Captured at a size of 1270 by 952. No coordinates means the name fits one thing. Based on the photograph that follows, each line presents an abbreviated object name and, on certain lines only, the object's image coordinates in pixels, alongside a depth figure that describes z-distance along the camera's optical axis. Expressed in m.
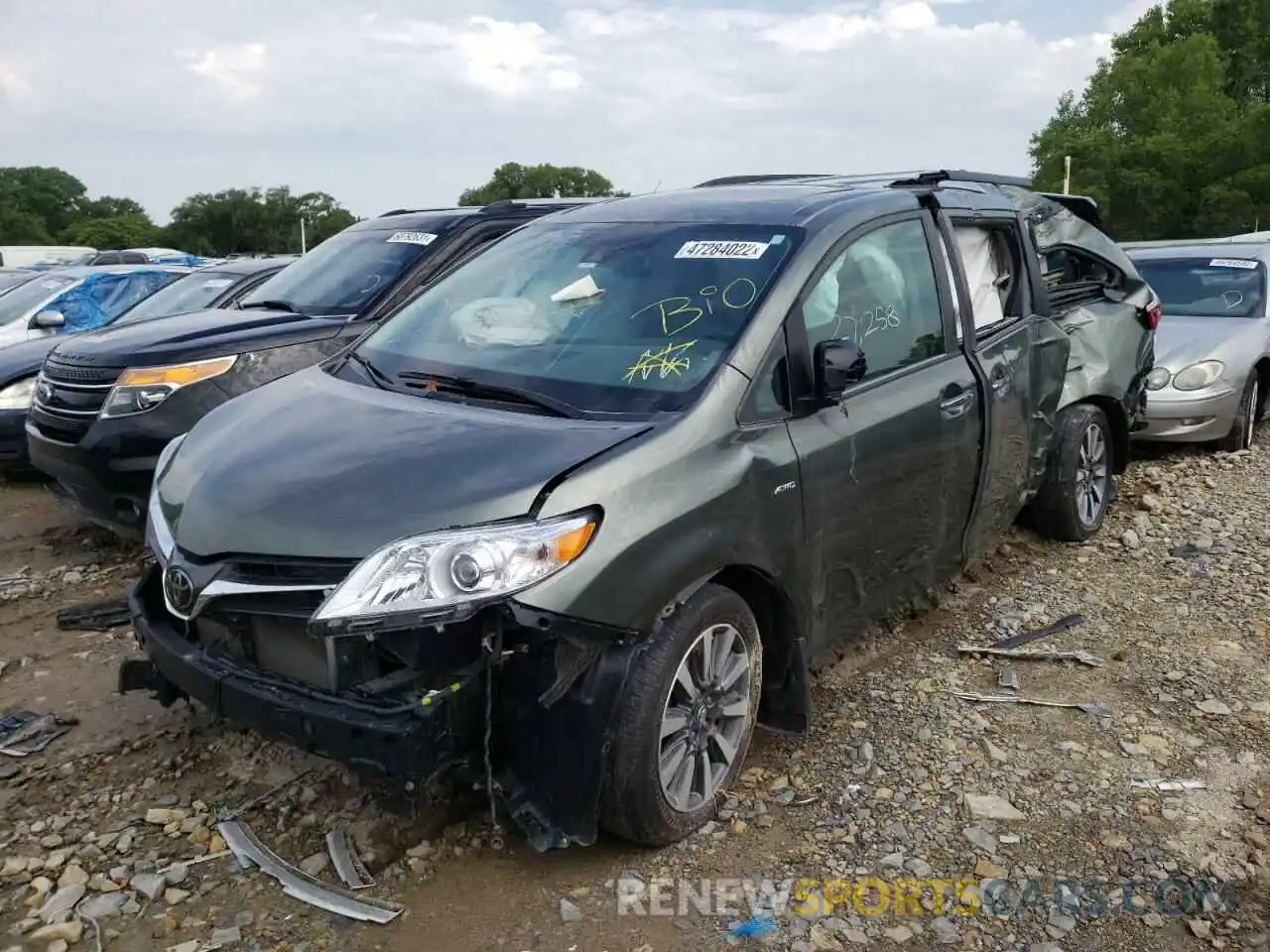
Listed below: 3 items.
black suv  5.11
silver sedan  7.56
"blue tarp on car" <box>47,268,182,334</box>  10.10
